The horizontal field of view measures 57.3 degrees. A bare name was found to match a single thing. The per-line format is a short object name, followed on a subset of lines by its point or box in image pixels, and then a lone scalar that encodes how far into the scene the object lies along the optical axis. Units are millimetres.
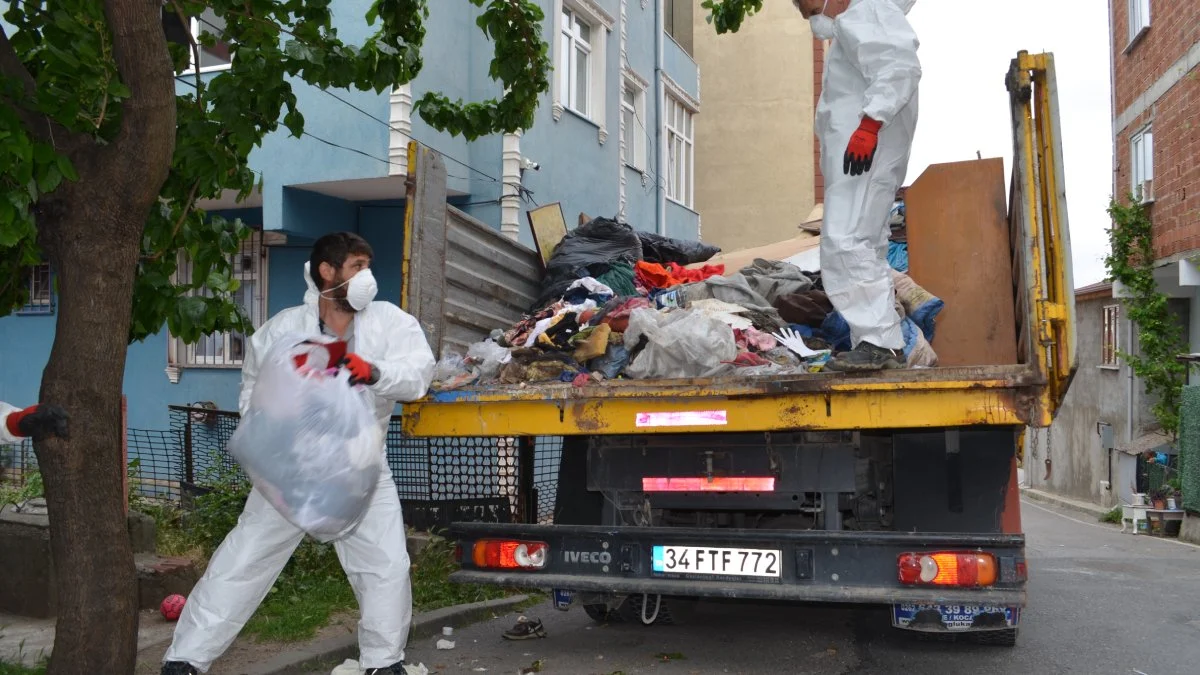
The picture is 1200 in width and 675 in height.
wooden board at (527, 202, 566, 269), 6730
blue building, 11047
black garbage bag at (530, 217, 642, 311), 6398
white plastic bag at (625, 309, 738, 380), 4684
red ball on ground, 5340
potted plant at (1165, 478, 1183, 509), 15445
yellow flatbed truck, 4051
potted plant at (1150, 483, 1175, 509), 15531
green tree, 3794
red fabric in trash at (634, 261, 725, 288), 6484
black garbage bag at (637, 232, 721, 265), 7309
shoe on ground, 5590
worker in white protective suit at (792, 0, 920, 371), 4855
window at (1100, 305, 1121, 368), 20609
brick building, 15500
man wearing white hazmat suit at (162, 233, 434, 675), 4051
